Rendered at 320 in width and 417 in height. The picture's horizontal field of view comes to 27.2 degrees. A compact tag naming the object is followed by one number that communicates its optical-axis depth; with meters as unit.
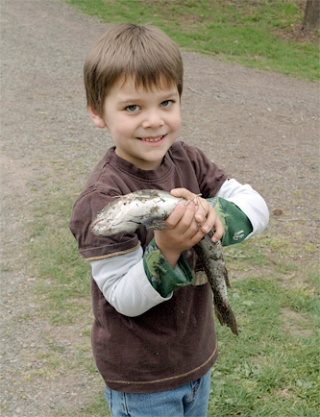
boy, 1.95
